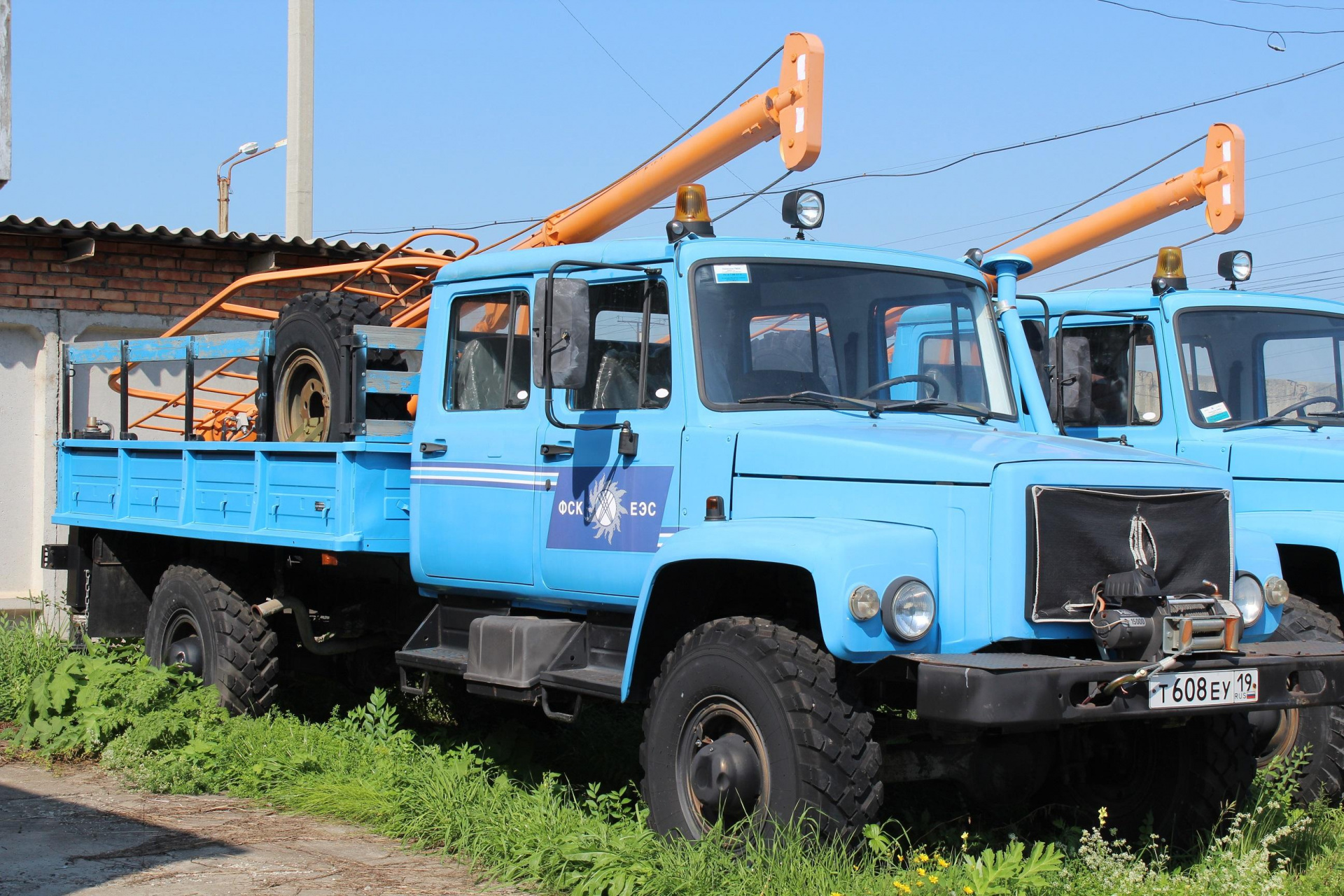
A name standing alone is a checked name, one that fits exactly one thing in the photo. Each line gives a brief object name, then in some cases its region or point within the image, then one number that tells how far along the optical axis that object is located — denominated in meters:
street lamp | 25.48
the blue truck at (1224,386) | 6.73
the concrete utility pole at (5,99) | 5.40
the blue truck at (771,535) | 4.49
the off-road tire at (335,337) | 6.93
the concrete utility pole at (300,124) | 13.41
